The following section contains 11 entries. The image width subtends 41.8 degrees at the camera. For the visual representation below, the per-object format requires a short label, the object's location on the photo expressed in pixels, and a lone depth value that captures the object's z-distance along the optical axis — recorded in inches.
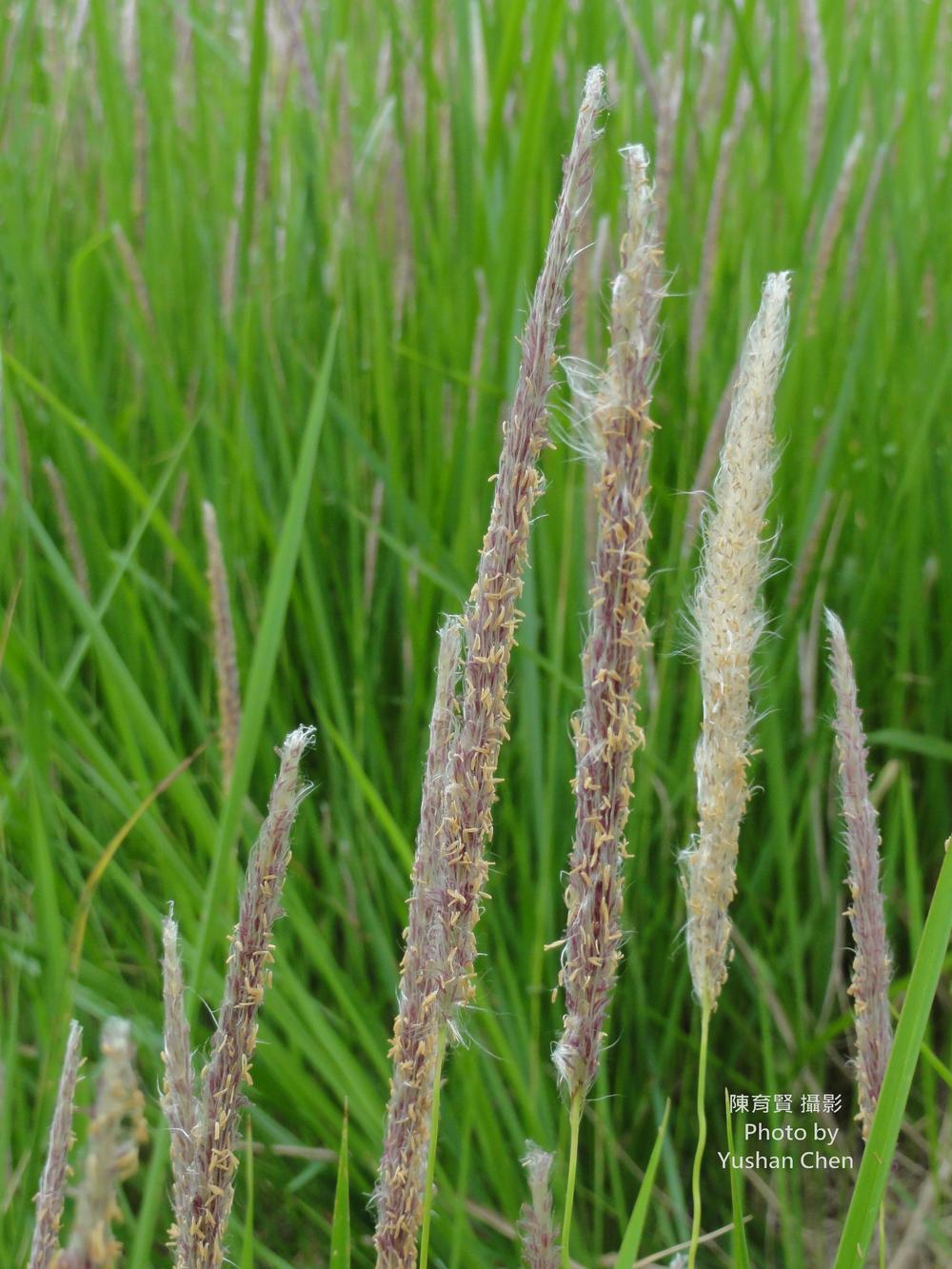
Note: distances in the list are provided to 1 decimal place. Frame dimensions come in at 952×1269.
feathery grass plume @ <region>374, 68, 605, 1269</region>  18.6
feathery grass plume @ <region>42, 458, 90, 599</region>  47.3
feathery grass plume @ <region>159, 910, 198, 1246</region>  20.6
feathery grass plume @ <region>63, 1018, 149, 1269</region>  13.0
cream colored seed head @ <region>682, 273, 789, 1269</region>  21.0
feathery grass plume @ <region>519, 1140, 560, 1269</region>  20.7
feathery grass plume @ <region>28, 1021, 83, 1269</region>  18.9
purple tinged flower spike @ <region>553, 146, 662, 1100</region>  17.8
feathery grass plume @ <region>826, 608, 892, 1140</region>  24.5
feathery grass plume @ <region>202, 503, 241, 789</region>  35.8
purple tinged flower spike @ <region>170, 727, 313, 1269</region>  20.1
